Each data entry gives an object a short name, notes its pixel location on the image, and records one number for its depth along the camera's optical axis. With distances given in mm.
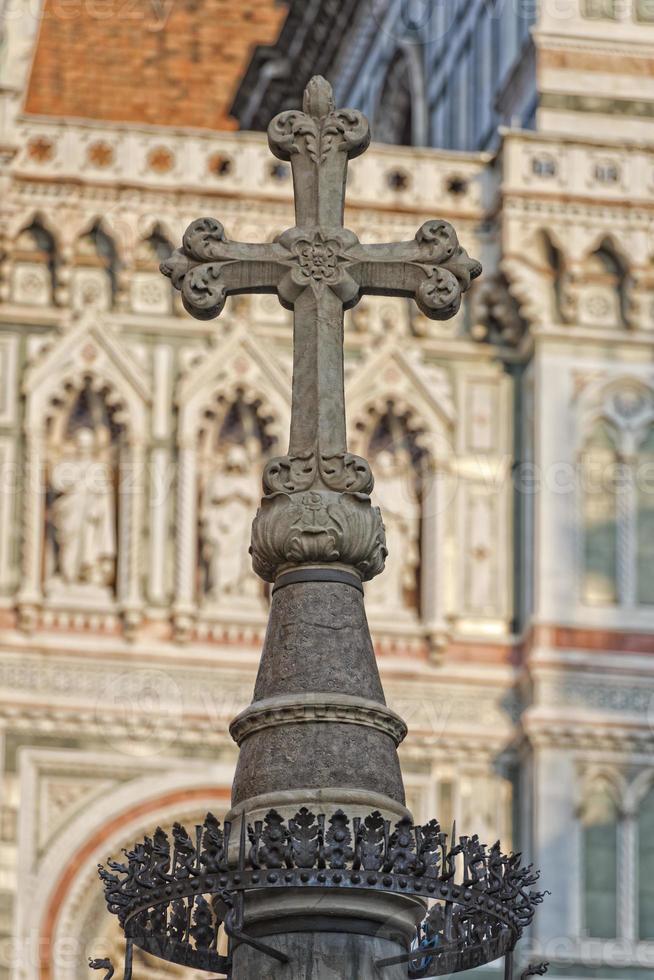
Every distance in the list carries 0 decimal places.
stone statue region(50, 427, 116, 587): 28745
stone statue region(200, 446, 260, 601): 28821
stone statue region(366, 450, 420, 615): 29153
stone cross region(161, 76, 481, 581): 11856
